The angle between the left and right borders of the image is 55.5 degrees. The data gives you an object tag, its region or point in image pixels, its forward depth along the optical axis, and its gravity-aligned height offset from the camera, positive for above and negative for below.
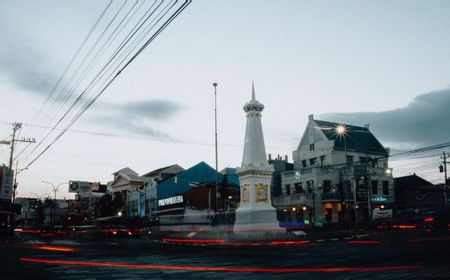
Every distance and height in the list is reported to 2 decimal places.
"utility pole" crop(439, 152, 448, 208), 57.86 +4.56
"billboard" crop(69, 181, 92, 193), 66.38 +2.91
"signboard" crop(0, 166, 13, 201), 46.74 +2.51
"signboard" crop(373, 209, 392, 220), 51.97 -1.49
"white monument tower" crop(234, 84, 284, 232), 34.25 +1.55
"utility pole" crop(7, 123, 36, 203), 55.41 +8.48
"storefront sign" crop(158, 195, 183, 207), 60.91 +0.56
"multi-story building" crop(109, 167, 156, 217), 74.56 +2.08
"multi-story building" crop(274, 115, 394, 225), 53.78 +3.07
